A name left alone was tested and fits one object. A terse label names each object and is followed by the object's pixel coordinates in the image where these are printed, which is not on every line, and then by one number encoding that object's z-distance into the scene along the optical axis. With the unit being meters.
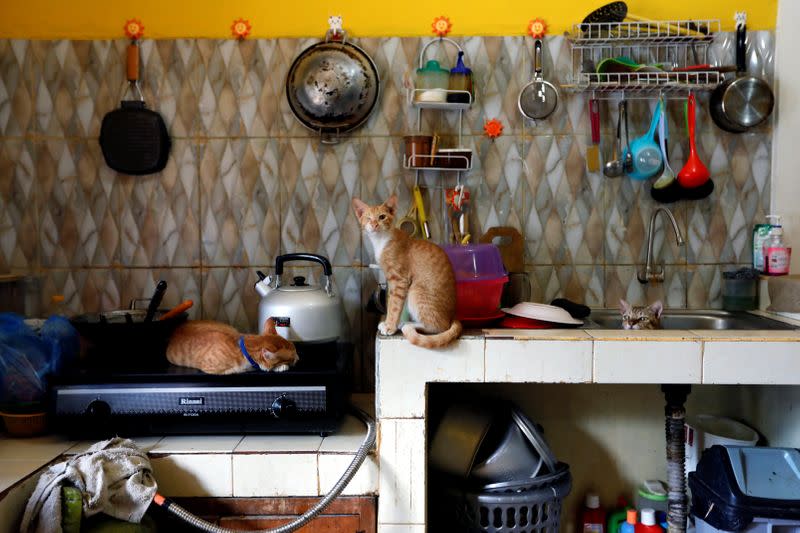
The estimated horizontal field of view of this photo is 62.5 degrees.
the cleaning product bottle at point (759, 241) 2.30
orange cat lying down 1.85
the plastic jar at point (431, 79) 2.28
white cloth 1.53
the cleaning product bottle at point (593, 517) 2.26
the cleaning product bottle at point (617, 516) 2.28
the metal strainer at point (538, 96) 2.33
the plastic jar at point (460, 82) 2.30
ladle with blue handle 2.32
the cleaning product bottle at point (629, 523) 2.18
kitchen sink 2.29
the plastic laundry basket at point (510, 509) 1.84
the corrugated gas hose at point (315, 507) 1.61
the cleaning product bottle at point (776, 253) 2.26
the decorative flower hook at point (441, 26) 2.35
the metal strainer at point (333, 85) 2.30
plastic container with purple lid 2.00
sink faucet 2.38
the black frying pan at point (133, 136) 2.35
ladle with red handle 2.31
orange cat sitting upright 1.76
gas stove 1.81
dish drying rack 2.25
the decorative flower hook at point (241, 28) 2.36
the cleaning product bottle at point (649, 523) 2.16
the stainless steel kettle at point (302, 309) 2.02
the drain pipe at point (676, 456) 1.98
